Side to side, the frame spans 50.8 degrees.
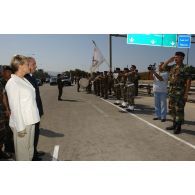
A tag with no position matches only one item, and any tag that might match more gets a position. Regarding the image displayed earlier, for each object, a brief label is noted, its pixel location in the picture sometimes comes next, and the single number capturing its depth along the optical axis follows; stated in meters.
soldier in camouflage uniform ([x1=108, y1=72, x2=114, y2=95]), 14.76
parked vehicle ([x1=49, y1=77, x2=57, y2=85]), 32.53
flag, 17.52
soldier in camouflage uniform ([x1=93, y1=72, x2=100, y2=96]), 14.93
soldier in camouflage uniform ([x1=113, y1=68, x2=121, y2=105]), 10.49
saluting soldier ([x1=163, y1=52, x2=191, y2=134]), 5.29
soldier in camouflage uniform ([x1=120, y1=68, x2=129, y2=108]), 8.82
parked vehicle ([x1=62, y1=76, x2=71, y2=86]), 29.69
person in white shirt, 6.56
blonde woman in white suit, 2.83
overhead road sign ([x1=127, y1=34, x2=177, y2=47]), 17.56
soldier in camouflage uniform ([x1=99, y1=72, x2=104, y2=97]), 13.81
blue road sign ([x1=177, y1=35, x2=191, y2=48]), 18.39
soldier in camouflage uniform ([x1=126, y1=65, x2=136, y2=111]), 8.37
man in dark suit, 3.52
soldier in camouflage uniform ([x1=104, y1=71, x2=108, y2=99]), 13.20
